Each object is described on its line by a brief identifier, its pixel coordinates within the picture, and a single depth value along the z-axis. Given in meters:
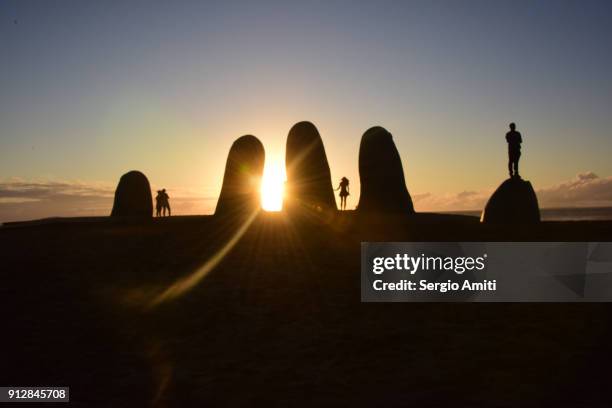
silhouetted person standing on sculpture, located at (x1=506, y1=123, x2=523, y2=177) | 18.30
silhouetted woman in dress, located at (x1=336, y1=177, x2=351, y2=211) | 27.12
